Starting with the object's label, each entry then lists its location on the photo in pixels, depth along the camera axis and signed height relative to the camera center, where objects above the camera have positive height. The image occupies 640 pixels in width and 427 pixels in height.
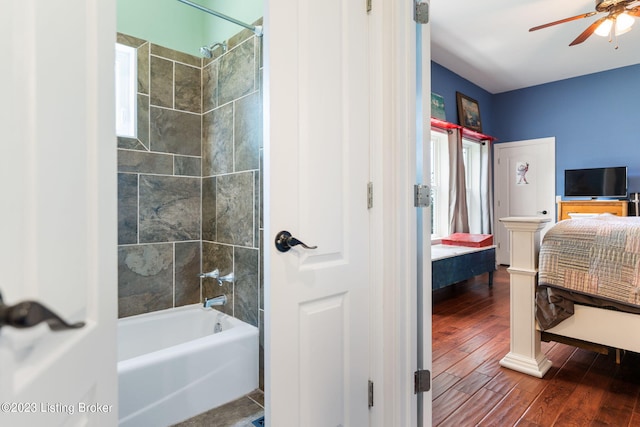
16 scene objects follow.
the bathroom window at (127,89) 2.25 +0.81
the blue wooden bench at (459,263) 3.39 -0.59
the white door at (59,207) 0.38 +0.01
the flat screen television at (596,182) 4.46 +0.38
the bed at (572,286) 1.79 -0.44
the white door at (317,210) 1.04 +0.00
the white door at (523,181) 5.28 +0.46
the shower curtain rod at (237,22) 1.95 +1.10
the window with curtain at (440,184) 4.73 +0.36
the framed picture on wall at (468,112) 4.85 +1.45
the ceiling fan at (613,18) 2.71 +1.63
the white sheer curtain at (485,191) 5.32 +0.30
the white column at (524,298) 2.13 -0.56
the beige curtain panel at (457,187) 4.62 +0.31
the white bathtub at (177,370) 1.60 -0.85
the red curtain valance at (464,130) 4.25 +1.11
